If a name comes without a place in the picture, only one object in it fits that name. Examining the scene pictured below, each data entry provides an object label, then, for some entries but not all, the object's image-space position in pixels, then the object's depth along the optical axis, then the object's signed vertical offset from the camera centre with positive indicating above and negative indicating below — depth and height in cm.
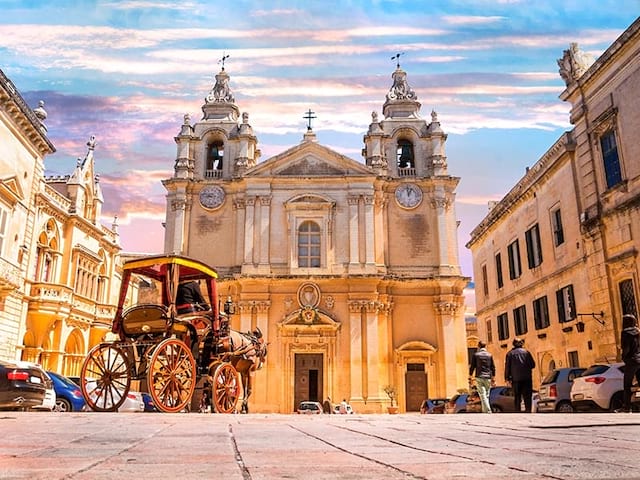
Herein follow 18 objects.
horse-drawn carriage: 846 +65
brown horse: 977 +56
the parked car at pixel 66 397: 1445 -20
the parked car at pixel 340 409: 2402 -84
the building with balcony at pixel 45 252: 2008 +569
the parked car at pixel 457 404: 2054 -55
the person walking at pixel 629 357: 1063 +60
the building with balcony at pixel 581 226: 1597 +558
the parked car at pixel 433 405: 2363 -67
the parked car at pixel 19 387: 1032 +4
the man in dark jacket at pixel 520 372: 1274 +38
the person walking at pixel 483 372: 1286 +39
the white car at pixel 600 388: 1209 +3
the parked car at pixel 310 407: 2439 -78
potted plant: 2634 -21
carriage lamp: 1121 +159
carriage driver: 951 +155
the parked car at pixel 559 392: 1386 -6
